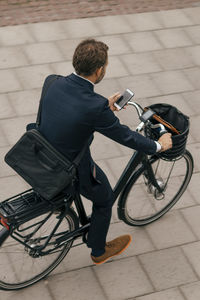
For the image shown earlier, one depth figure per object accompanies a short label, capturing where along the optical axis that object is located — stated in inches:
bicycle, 164.2
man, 147.6
